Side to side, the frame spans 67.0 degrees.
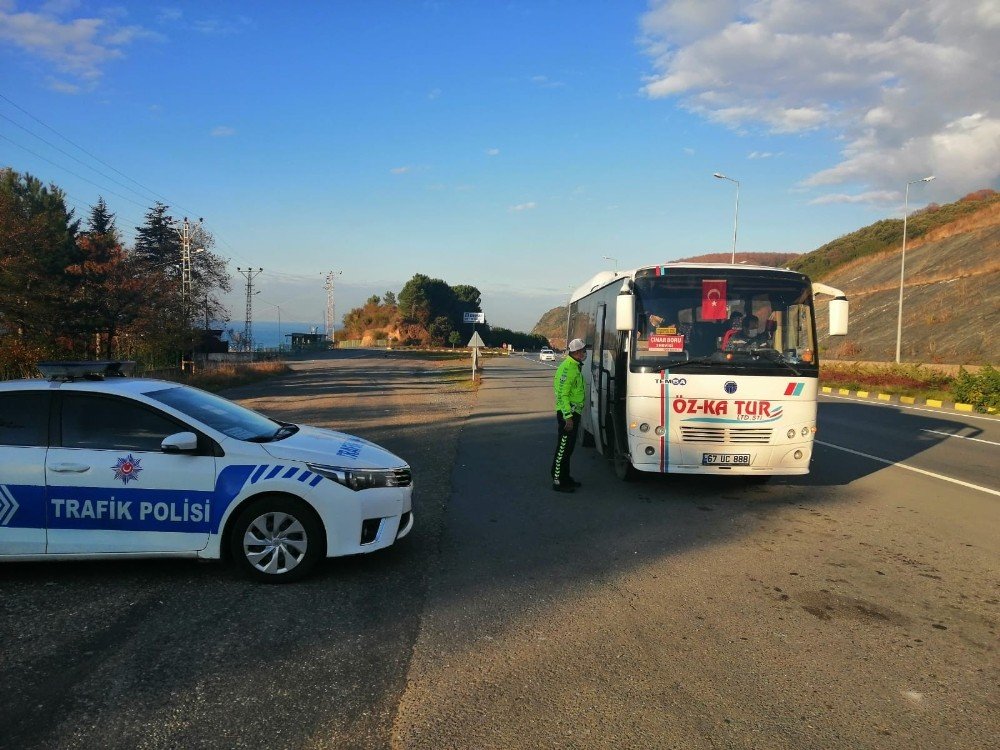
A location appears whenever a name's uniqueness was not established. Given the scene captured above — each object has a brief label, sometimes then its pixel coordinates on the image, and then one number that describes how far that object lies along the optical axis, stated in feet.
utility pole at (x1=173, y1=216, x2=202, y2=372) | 104.47
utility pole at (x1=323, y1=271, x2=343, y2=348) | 416.99
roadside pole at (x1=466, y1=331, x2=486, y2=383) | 113.91
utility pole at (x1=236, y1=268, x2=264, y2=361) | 177.41
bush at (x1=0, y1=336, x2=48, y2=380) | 64.44
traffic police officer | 30.09
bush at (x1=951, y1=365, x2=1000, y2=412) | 72.33
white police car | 17.56
